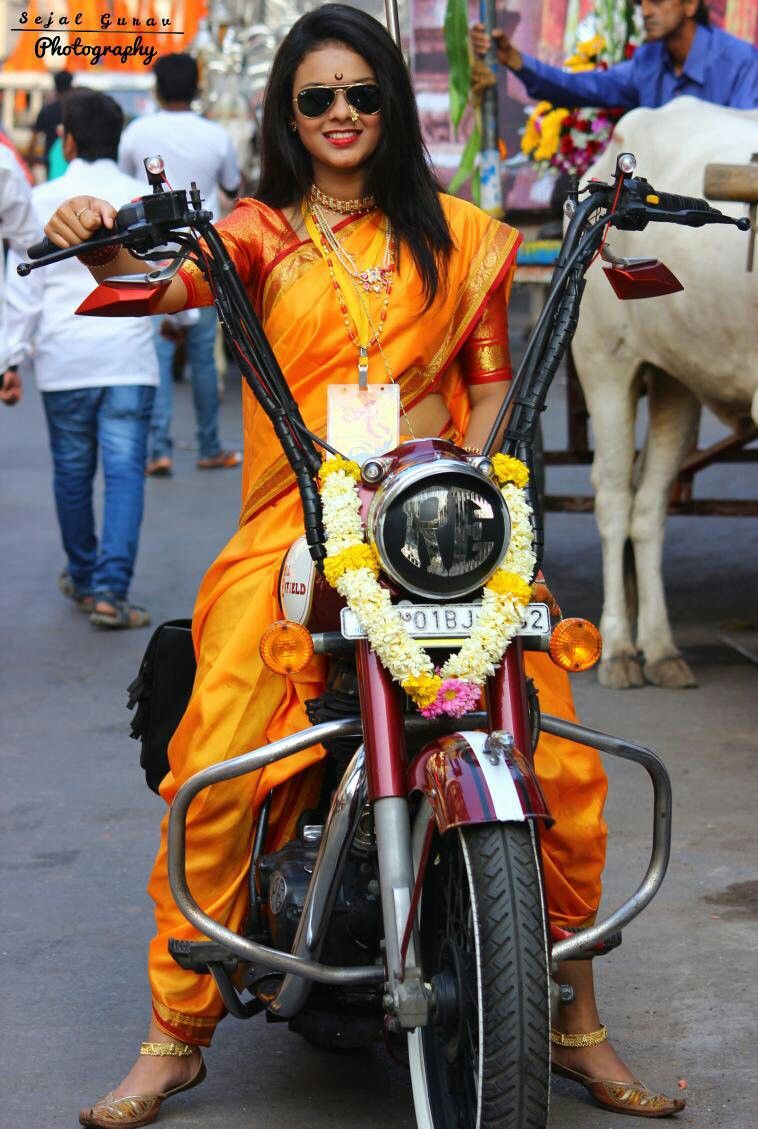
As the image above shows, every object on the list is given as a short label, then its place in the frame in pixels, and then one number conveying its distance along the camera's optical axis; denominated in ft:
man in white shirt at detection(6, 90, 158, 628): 23.94
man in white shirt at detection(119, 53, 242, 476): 32.09
